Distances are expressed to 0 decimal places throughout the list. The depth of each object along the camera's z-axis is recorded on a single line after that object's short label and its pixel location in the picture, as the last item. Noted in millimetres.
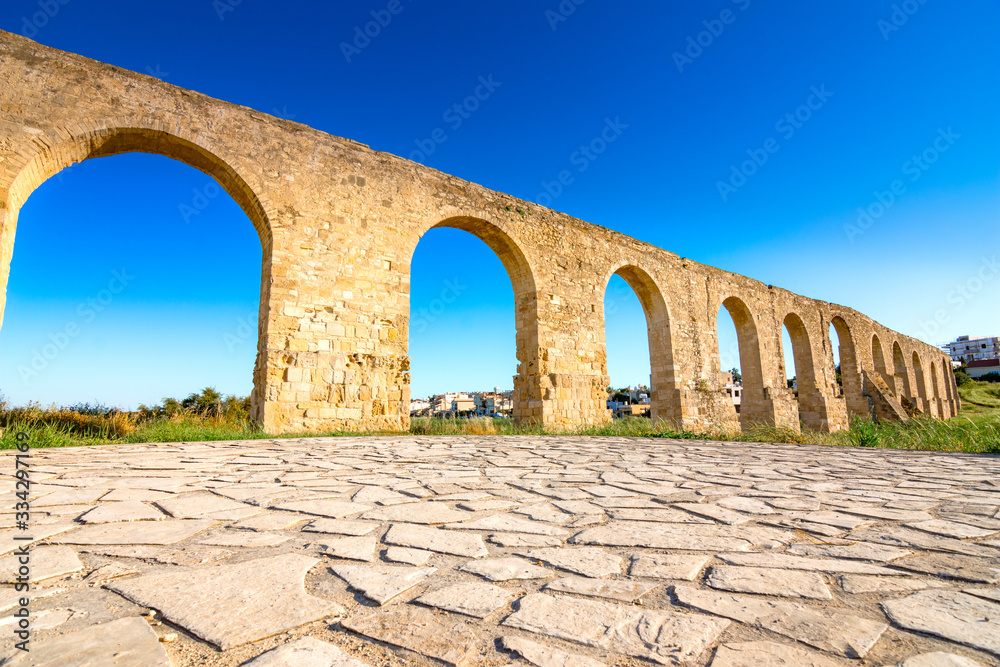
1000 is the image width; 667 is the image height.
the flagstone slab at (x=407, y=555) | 1651
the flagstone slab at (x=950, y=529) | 1974
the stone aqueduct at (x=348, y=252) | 6555
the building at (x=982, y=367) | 66925
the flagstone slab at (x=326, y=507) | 2318
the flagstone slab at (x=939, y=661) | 1021
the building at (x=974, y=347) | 100838
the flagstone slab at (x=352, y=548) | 1689
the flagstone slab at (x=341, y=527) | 1991
